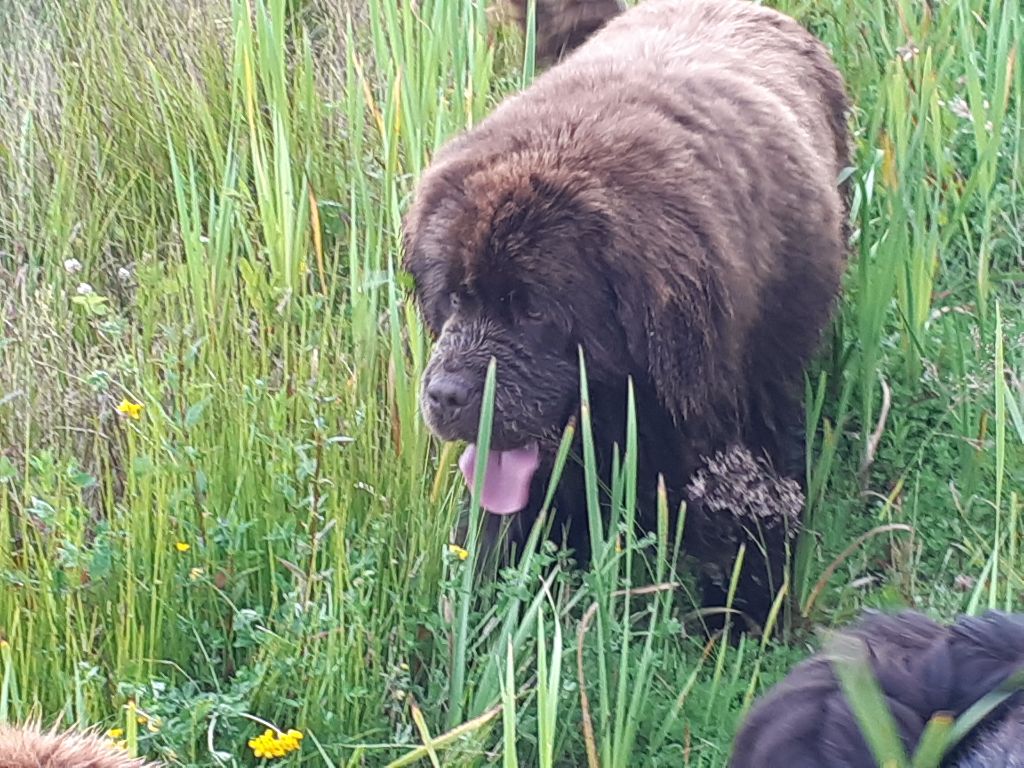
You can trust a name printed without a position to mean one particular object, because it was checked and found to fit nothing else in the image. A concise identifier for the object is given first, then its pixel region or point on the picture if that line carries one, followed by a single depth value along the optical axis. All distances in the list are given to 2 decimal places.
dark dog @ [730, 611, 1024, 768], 1.28
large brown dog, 2.48
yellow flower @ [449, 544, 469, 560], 2.22
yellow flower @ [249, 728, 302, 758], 1.91
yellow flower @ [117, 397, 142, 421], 2.34
